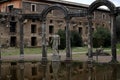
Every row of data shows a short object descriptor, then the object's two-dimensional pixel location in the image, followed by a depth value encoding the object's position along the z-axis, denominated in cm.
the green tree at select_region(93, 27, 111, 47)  2871
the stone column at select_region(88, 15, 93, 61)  1372
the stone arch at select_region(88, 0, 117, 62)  1297
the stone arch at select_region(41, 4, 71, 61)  1460
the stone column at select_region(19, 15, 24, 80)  1553
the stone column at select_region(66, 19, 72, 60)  1464
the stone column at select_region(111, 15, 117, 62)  1302
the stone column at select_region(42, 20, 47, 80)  1494
